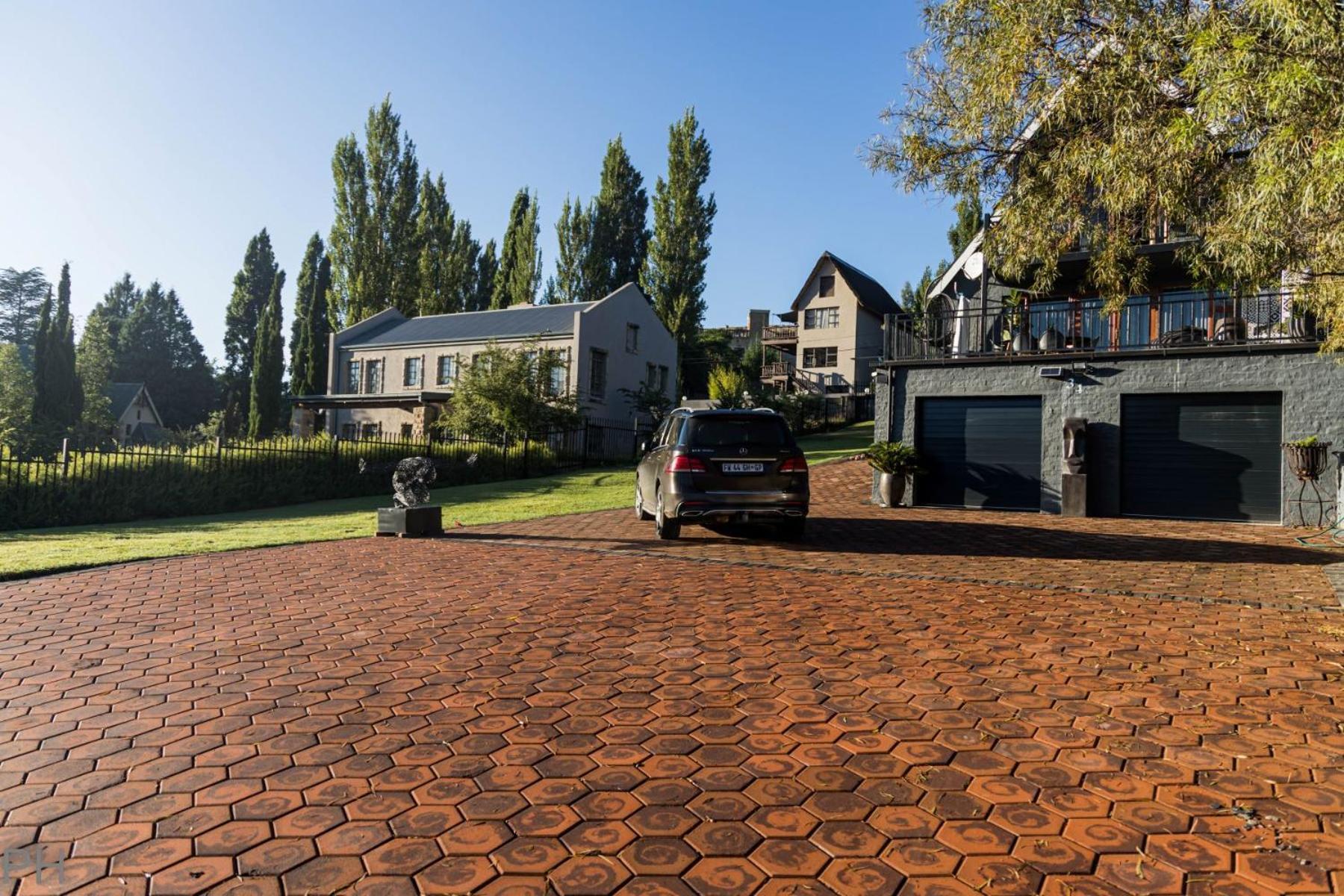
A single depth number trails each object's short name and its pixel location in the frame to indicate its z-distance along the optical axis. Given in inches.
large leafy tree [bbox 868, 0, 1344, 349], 219.9
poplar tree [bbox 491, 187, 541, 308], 1967.3
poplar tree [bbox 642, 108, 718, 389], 1892.2
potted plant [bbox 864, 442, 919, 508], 628.7
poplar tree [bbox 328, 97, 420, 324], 1791.3
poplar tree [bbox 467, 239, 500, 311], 2078.0
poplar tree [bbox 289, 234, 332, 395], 2018.9
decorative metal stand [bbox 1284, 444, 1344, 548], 484.7
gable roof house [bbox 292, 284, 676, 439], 1327.5
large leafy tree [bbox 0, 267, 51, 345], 2800.2
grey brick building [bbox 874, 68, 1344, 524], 545.3
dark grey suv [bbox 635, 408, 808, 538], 378.0
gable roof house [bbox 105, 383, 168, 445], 2374.5
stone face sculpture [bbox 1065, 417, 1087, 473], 586.6
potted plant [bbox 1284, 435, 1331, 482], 507.8
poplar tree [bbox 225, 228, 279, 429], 2760.8
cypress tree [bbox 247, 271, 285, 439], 1782.7
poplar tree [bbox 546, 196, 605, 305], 1930.4
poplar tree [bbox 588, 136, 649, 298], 2074.3
